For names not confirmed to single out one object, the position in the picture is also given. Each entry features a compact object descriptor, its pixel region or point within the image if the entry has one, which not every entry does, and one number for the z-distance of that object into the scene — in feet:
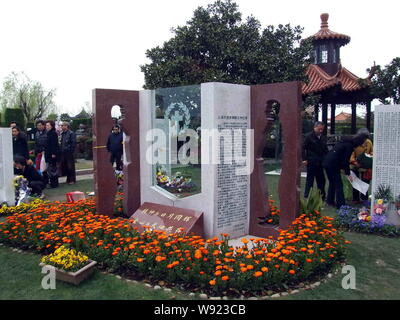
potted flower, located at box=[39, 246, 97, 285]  13.35
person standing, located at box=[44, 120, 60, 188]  32.89
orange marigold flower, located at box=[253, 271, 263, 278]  12.14
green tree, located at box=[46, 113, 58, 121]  113.17
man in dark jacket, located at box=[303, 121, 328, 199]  25.72
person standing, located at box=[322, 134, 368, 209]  24.41
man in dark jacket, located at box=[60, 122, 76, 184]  34.91
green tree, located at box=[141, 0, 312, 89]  45.70
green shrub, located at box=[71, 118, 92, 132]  83.47
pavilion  53.74
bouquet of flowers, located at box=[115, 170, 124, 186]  30.53
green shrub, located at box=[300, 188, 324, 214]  18.35
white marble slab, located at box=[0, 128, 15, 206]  25.11
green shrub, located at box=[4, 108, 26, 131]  70.08
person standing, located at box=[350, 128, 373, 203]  26.23
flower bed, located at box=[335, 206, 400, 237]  19.78
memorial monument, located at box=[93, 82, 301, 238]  17.49
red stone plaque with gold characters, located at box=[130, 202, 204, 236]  17.69
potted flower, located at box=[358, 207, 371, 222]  20.76
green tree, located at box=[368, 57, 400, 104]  44.19
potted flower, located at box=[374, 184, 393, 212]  20.35
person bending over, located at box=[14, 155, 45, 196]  27.37
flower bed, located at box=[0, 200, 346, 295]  12.75
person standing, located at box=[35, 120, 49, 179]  33.14
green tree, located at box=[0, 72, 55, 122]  117.60
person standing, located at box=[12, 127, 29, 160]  29.05
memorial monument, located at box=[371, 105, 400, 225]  20.38
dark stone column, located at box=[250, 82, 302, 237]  16.92
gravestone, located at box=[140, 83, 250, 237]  17.53
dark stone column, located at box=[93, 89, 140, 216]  20.92
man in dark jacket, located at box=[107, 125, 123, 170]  31.53
